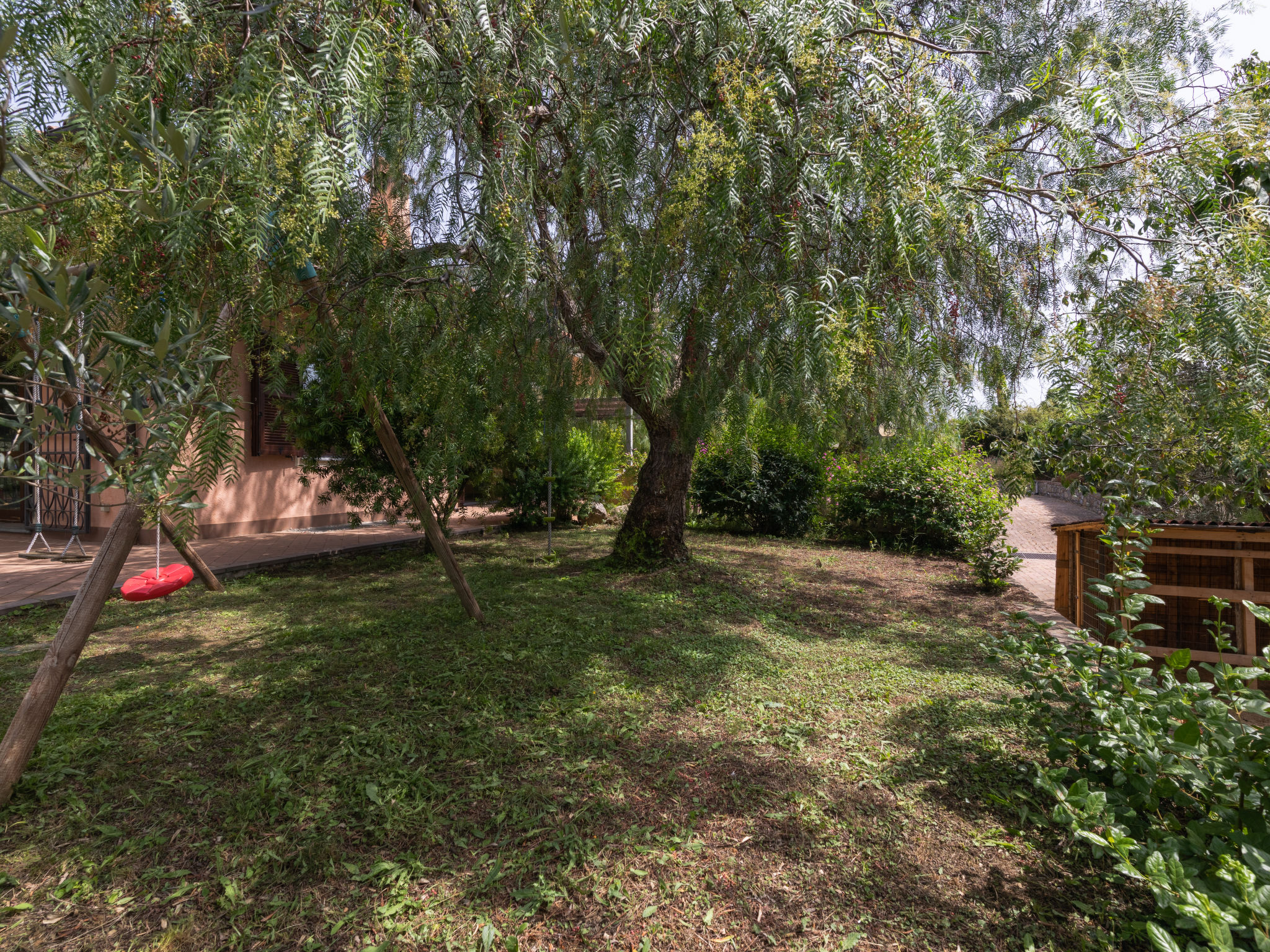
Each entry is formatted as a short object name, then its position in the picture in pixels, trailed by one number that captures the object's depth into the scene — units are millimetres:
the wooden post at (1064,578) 6578
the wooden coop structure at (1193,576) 4645
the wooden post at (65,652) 2973
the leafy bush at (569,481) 11102
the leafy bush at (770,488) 12078
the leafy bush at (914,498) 10086
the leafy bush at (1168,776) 1834
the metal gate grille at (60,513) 9281
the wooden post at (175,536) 2415
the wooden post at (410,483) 4142
